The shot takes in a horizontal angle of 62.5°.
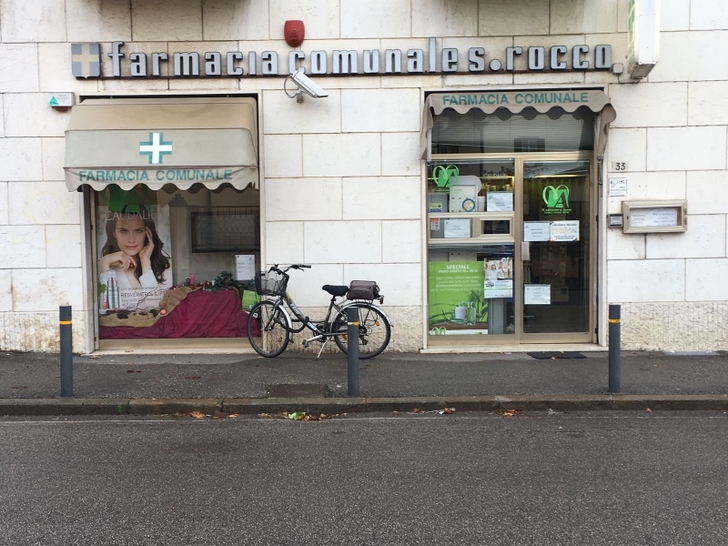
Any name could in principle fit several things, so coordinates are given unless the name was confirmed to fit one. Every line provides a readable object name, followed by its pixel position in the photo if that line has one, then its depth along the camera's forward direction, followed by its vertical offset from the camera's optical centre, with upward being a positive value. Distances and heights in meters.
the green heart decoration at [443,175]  8.69 +1.20
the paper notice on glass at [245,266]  9.05 -0.10
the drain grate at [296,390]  6.51 -1.46
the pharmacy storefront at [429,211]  8.21 +0.69
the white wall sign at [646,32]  7.63 +2.85
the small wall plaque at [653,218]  8.27 +0.52
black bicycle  8.10 -0.84
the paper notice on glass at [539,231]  8.73 +0.37
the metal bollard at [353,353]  6.47 -1.02
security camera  7.88 +2.30
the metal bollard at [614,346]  6.38 -0.96
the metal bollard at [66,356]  6.36 -1.00
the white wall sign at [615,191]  8.37 +0.90
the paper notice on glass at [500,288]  8.82 -0.46
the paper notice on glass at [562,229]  8.76 +0.40
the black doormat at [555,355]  8.17 -1.36
